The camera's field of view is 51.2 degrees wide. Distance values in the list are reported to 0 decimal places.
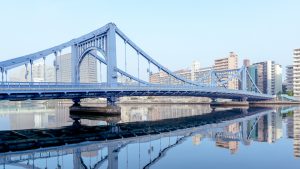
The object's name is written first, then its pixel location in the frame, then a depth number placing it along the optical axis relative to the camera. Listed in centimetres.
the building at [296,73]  12264
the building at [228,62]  18380
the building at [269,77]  16525
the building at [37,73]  12977
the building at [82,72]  14986
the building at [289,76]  16199
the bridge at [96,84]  4469
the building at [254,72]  17150
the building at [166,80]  19236
